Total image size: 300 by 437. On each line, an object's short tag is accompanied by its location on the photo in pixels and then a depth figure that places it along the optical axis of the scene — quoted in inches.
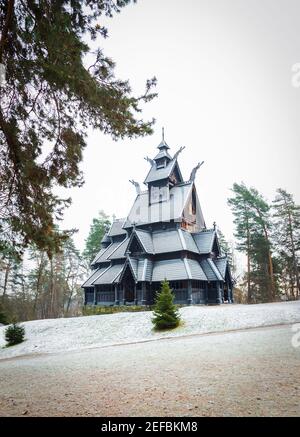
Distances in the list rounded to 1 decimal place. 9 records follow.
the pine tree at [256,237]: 1440.7
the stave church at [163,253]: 989.2
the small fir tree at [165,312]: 642.2
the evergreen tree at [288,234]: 1508.4
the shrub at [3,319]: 1157.7
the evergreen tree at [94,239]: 1967.3
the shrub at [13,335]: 744.2
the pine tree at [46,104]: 245.3
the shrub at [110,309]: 959.0
